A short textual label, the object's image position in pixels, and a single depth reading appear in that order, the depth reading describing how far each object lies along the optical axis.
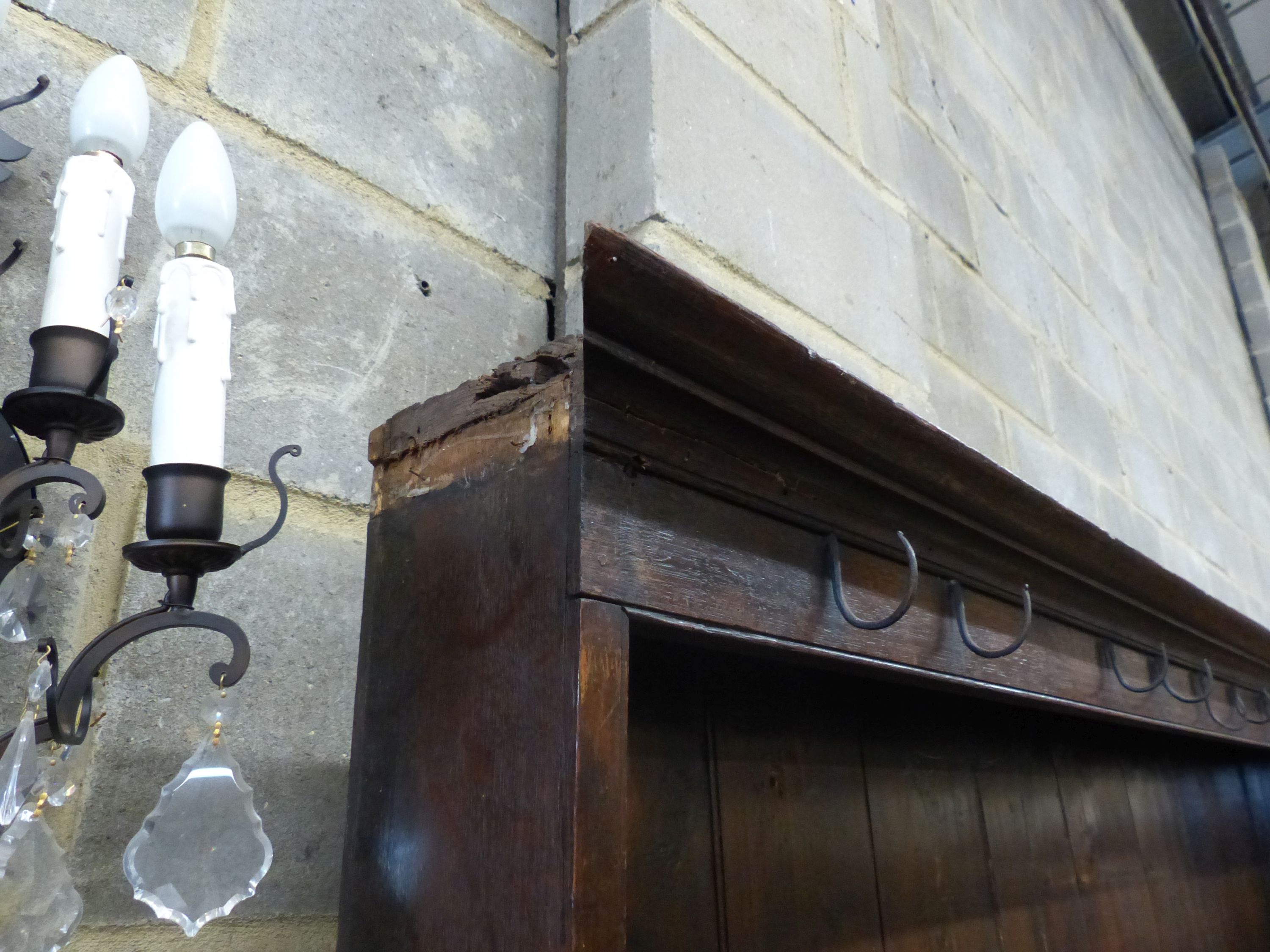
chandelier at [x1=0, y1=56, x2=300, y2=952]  0.37
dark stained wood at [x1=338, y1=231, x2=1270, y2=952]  0.43
